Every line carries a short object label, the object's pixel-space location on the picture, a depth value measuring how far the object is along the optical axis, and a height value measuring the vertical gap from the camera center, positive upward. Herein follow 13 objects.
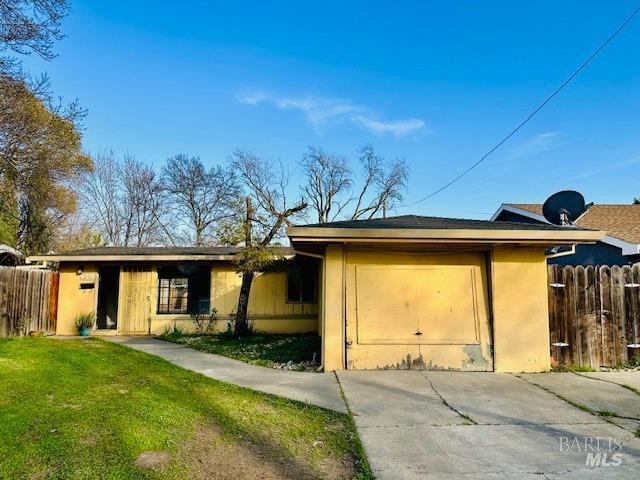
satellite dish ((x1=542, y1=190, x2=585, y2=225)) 8.21 +1.65
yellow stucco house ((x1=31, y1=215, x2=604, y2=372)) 6.61 -0.12
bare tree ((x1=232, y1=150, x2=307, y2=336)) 10.73 +1.24
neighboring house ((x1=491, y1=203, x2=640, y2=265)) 10.52 +1.57
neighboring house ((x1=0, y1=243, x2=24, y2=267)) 15.21 +1.17
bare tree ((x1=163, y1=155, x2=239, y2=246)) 30.31 +6.75
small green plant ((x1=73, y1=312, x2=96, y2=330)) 12.61 -1.07
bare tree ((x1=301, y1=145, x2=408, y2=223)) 34.81 +8.80
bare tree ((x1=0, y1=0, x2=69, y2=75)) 6.69 +4.32
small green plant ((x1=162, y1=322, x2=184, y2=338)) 12.51 -1.36
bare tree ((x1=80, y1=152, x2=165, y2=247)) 26.94 +5.77
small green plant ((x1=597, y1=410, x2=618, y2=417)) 4.51 -1.41
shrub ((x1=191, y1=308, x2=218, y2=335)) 12.74 -1.10
